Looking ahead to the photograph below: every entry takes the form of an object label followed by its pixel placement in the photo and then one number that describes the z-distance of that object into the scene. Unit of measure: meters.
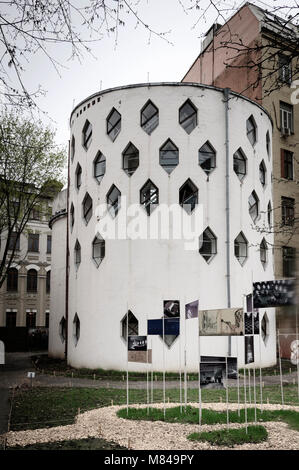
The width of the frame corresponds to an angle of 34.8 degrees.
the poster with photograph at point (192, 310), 9.38
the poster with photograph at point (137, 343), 10.35
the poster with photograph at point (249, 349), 9.05
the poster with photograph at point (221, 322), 8.19
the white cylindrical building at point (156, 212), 17.05
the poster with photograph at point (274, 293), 6.22
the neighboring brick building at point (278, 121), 22.94
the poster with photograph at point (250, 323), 9.28
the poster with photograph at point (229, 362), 8.55
